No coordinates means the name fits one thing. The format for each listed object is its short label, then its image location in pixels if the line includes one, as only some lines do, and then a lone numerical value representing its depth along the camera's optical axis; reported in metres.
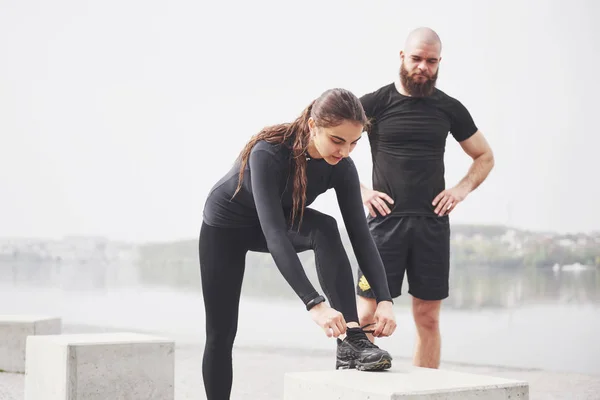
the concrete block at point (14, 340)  4.59
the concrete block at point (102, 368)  3.21
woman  2.32
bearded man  3.40
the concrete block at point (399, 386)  2.01
